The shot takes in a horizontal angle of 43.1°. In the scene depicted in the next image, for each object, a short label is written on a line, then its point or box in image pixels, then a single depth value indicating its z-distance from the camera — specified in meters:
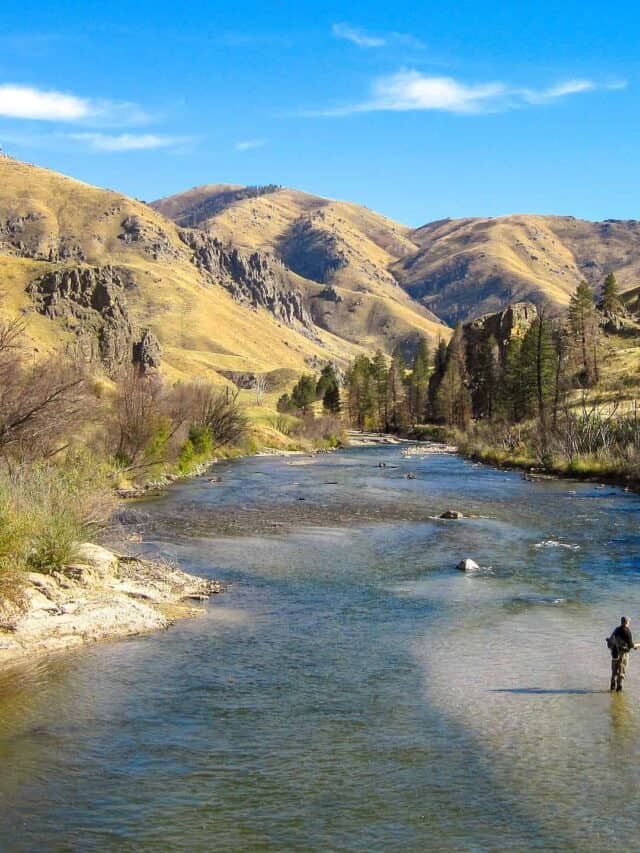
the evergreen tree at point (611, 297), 127.25
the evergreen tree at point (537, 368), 91.12
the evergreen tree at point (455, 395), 120.38
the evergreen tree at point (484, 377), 118.38
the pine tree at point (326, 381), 160.50
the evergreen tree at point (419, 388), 140.88
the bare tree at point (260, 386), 180.00
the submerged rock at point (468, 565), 26.81
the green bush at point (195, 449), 59.19
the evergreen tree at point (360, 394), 148.36
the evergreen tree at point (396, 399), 140.75
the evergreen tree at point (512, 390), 96.59
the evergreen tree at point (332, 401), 148.81
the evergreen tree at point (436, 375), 137.31
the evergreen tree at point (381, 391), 146.25
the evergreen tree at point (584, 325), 105.38
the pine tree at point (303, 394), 148.04
